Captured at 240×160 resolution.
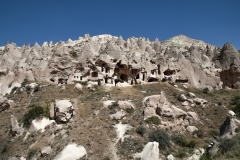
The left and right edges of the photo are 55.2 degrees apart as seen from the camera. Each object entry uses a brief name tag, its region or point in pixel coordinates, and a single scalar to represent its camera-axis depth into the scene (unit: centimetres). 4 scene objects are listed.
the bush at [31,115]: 2042
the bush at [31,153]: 1603
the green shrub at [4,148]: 1793
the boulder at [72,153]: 1381
